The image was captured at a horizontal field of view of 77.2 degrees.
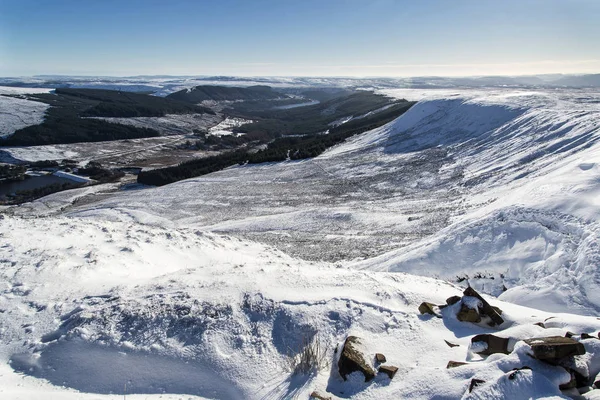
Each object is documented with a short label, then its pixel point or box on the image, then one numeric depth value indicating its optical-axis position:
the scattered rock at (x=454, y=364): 5.45
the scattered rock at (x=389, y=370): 5.62
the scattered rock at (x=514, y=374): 4.64
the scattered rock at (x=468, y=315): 7.05
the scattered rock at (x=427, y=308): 7.45
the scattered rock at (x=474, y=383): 4.72
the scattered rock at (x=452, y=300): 7.61
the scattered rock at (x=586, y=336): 5.49
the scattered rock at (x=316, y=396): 5.25
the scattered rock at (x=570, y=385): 4.65
